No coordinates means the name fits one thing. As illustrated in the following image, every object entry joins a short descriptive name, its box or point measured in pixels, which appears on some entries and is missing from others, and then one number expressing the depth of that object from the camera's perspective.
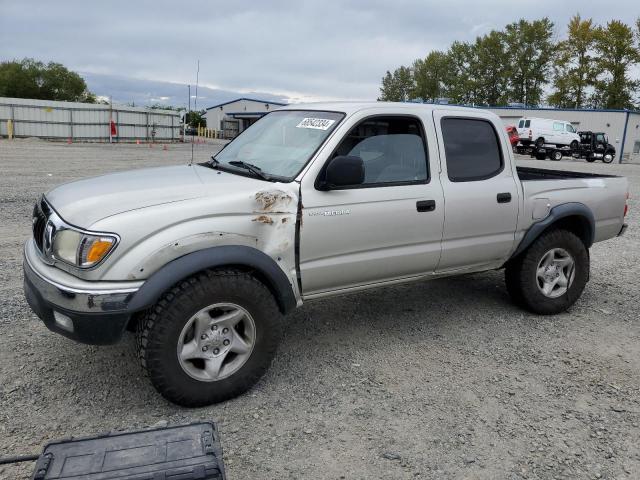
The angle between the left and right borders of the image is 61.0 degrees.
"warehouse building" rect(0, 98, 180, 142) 32.47
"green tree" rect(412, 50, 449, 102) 77.19
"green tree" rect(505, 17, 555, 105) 68.12
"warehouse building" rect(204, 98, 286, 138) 65.25
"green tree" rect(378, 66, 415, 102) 88.12
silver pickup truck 2.98
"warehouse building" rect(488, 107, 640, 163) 45.28
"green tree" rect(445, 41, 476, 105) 72.50
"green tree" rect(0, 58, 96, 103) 62.15
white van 34.31
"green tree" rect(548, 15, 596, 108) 62.50
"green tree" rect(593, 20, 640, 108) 59.19
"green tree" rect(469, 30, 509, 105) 70.19
